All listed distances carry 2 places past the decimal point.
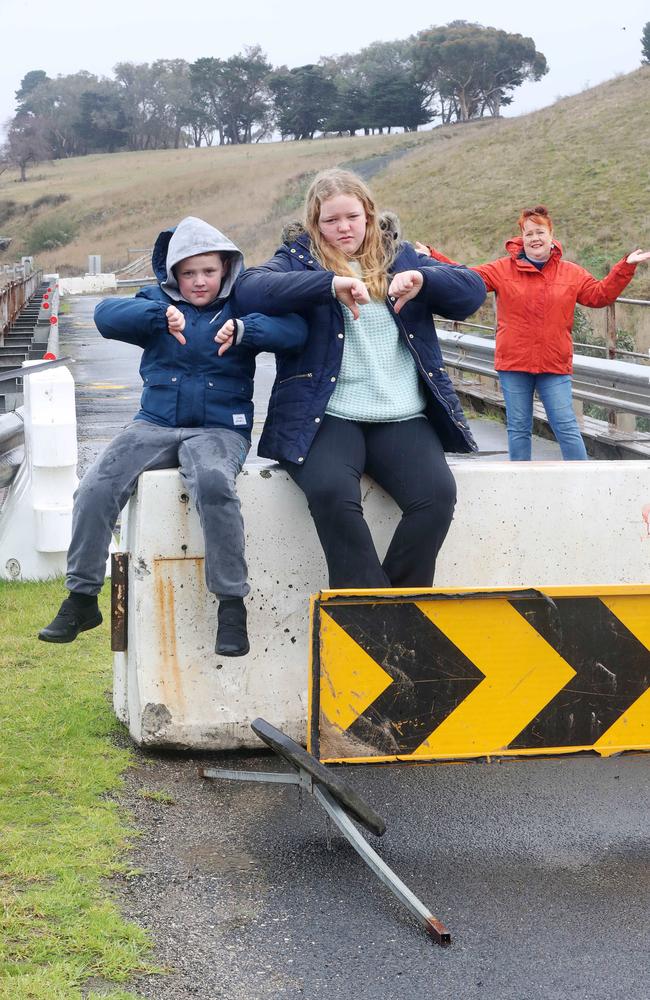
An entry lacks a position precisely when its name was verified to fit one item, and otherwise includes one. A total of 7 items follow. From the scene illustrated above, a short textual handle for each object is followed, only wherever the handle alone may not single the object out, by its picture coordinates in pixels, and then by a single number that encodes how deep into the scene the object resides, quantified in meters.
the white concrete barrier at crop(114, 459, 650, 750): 4.46
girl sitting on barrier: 4.32
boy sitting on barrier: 4.25
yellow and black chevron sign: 3.72
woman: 8.13
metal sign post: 3.29
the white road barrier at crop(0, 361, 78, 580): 7.01
